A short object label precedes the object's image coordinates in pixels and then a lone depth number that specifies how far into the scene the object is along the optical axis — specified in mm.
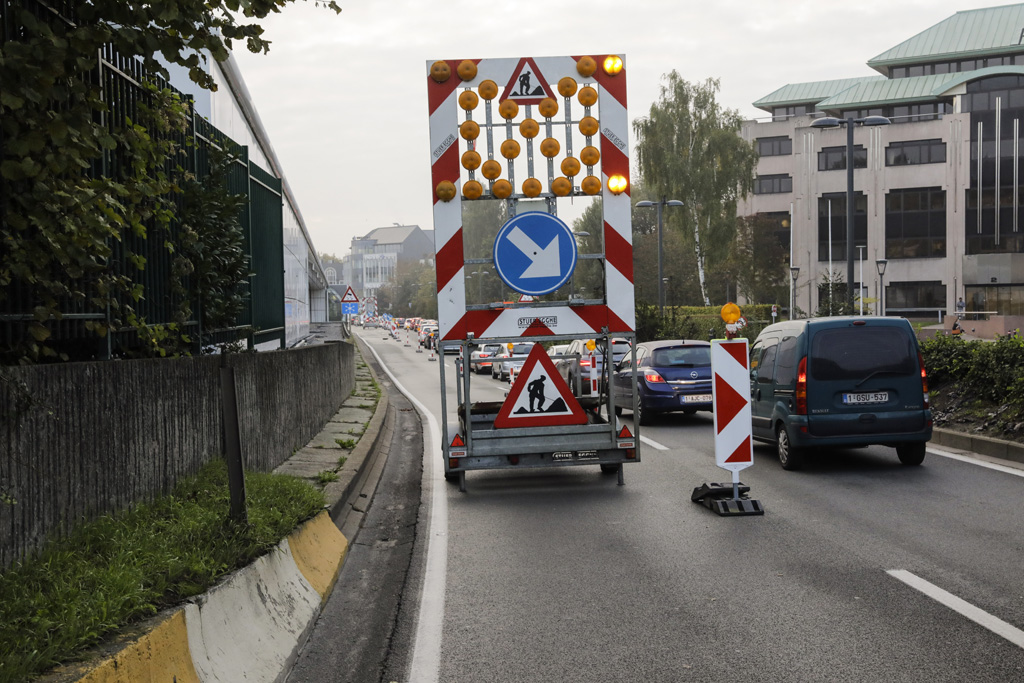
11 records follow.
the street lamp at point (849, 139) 24656
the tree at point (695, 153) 67312
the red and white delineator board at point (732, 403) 9102
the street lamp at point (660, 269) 39750
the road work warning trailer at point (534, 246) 10094
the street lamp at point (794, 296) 70112
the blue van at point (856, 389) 11305
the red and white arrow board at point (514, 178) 10102
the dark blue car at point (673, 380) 17531
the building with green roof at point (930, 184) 74688
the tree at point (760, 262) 77938
